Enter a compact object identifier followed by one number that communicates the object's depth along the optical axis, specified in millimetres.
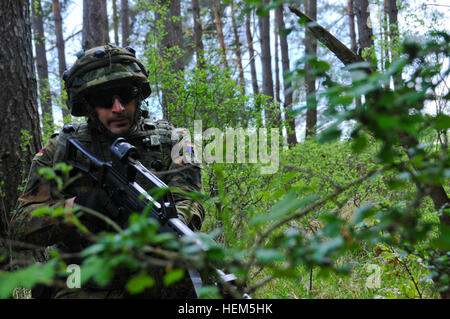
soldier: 2441
